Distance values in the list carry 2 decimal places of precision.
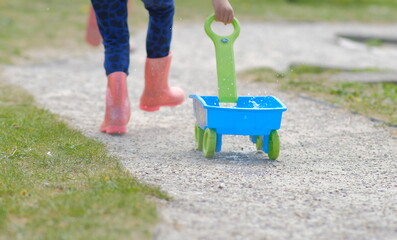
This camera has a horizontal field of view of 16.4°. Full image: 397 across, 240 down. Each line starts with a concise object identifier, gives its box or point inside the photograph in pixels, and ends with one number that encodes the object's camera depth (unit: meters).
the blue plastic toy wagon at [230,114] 6.22
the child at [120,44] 7.14
